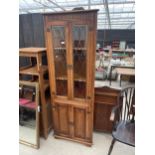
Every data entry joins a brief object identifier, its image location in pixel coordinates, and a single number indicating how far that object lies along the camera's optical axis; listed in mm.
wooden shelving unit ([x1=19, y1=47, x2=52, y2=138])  2107
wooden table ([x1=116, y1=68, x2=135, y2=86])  4633
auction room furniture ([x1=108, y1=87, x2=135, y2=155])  1669
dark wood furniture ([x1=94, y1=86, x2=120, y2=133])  2236
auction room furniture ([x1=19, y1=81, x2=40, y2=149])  2182
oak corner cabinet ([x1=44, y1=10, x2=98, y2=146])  1822
